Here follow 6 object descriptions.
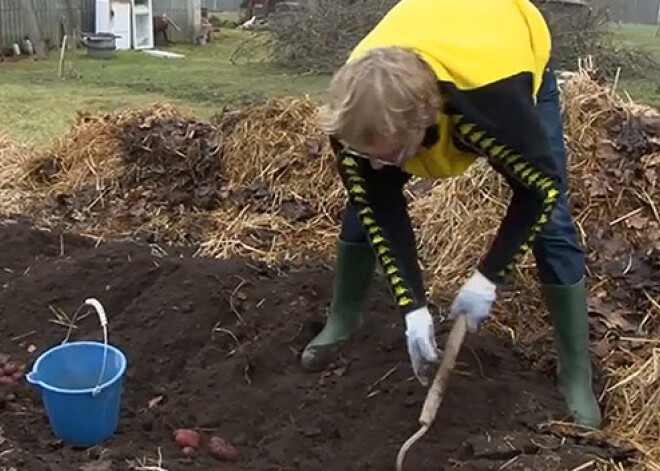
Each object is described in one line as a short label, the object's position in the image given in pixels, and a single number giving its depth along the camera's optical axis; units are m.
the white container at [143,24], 15.52
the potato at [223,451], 2.84
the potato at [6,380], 3.24
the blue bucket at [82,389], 2.75
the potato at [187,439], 2.86
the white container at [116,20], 15.01
